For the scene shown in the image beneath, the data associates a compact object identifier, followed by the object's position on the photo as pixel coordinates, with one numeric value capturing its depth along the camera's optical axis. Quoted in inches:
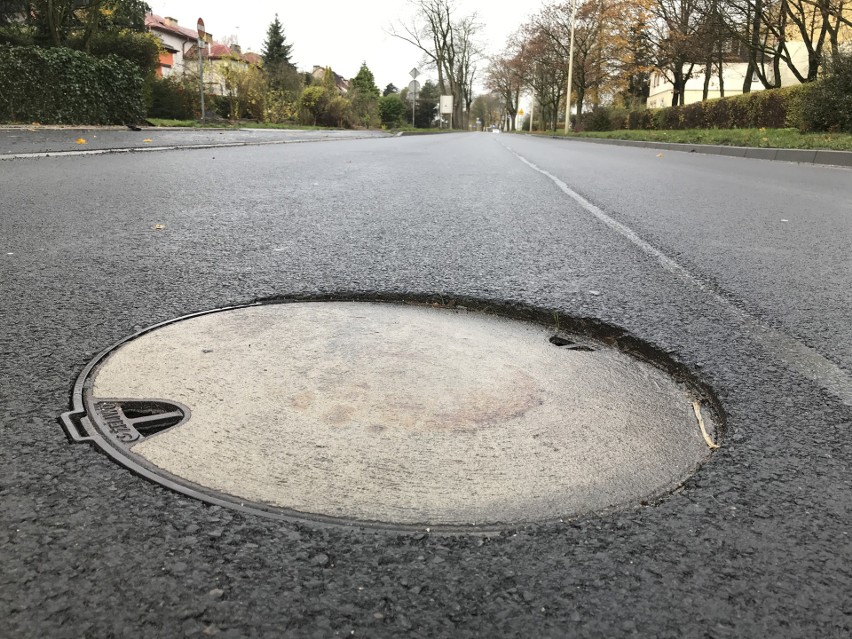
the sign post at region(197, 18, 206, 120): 782.1
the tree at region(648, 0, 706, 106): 1171.3
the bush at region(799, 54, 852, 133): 561.9
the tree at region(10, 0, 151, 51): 831.1
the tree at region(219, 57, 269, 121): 1163.3
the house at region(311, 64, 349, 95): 3998.5
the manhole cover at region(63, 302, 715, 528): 50.0
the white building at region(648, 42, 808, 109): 1745.8
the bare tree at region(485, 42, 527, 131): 2384.6
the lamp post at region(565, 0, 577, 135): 1485.0
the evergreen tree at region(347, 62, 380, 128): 1619.1
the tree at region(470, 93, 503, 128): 4458.7
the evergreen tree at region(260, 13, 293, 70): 2292.1
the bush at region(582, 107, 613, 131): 1587.1
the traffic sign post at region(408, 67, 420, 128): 1577.3
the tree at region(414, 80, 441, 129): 2878.9
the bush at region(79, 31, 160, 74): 919.7
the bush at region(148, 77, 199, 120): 951.0
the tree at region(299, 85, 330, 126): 1396.4
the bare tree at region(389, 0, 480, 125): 2275.2
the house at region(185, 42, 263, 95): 1171.9
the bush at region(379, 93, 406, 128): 2312.0
